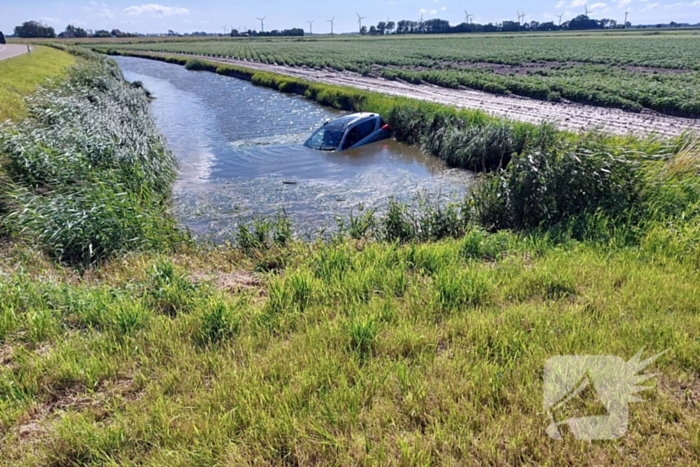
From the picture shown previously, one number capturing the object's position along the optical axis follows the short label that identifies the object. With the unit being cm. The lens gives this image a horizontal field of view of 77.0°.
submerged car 1659
